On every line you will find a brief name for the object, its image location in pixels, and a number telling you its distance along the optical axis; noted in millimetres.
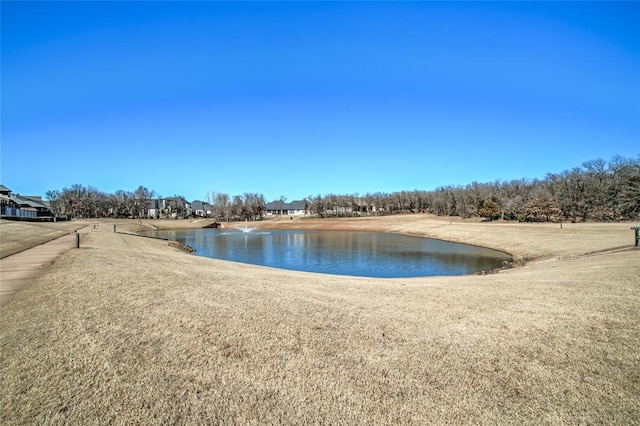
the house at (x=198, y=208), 160450
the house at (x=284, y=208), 161750
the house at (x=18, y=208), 57469
